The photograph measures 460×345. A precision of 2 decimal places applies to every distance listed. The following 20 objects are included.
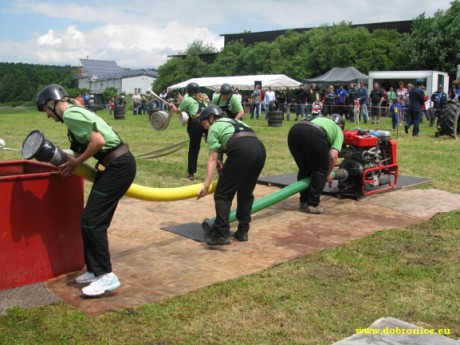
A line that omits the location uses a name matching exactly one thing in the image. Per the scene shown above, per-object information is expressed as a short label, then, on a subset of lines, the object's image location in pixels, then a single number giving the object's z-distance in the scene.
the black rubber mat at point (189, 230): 6.35
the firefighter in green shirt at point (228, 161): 5.82
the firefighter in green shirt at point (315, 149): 7.32
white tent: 35.94
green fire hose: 6.27
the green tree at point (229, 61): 56.28
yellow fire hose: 4.79
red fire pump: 8.38
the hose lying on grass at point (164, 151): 9.83
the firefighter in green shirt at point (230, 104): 9.55
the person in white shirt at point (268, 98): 28.39
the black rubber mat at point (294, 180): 9.18
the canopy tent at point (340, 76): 32.78
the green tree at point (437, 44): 37.19
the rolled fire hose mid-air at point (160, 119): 10.33
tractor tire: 17.14
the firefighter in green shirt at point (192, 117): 9.89
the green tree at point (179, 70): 63.12
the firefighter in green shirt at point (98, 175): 4.51
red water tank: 4.59
